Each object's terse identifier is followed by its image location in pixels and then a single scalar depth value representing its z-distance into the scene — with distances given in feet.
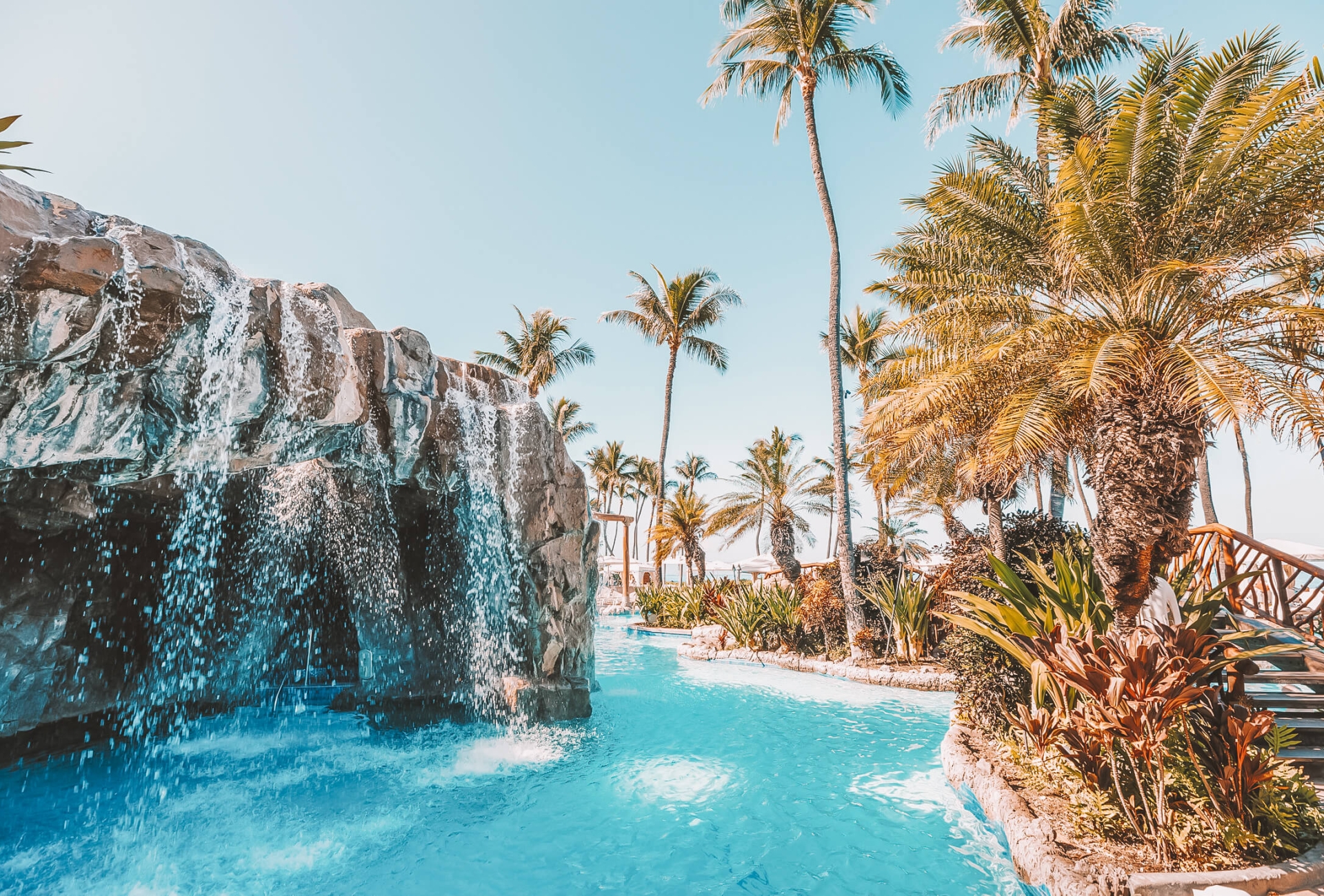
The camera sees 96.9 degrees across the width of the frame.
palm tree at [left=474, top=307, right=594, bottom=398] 81.92
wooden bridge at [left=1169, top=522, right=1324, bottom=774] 17.95
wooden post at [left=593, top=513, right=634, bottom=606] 96.40
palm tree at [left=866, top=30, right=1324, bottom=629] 19.33
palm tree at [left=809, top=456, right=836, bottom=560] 72.90
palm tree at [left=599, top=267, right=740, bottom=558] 81.35
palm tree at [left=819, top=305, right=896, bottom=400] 82.07
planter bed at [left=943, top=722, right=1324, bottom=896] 11.14
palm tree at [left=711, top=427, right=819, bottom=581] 67.87
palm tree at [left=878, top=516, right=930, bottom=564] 56.08
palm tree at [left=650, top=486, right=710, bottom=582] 81.56
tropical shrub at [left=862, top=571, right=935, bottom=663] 40.70
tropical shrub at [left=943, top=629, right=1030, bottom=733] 20.93
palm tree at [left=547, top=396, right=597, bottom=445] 112.68
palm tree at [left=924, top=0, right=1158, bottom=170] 44.93
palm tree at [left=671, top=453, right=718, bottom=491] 138.72
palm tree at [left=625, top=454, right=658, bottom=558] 140.77
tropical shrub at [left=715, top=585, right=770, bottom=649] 51.21
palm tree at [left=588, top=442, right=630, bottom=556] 140.05
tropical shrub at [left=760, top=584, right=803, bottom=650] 49.39
